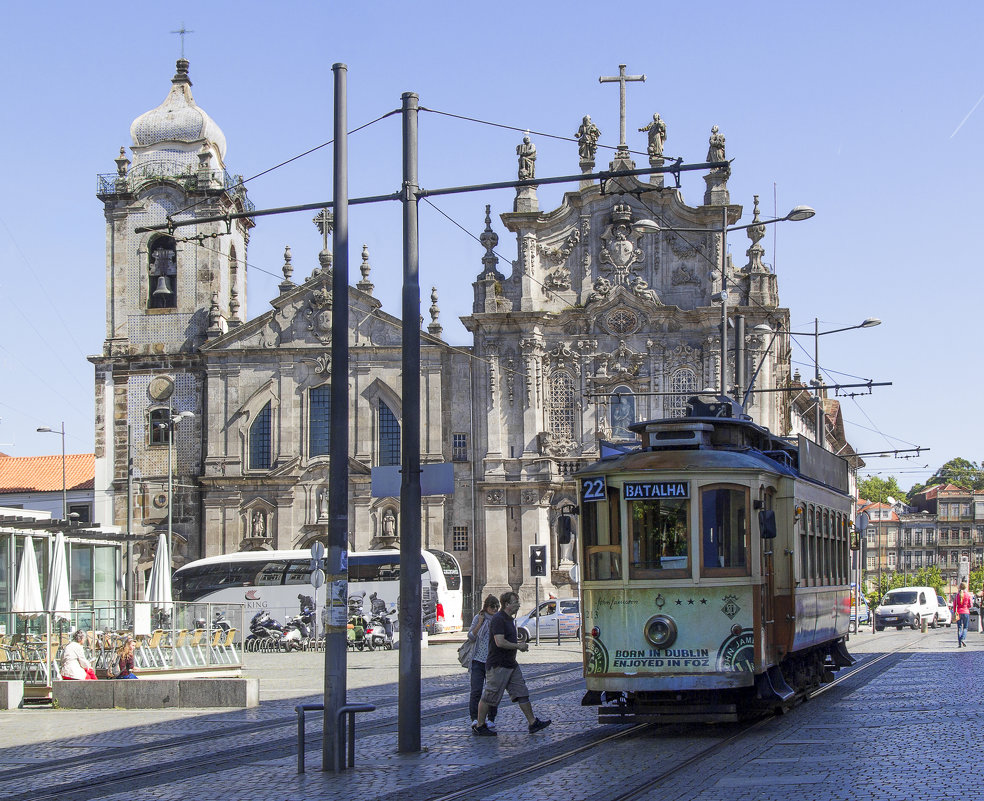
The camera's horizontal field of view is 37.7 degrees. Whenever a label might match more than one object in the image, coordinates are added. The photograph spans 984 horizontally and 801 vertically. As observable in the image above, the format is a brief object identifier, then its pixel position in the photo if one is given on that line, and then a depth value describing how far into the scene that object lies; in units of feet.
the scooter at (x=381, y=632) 155.53
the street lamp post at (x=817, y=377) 131.56
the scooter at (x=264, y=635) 159.63
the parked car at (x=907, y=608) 184.44
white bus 164.04
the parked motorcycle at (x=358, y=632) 150.60
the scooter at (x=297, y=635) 159.43
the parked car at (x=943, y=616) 197.88
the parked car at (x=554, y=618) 159.22
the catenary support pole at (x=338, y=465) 45.93
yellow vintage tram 51.55
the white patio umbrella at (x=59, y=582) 94.38
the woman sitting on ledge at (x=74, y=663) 79.20
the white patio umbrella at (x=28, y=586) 93.04
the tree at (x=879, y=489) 458.50
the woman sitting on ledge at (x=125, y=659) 82.53
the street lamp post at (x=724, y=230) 97.09
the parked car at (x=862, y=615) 165.22
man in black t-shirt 54.08
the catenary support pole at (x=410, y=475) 48.91
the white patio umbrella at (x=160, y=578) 111.04
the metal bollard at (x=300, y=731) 45.96
